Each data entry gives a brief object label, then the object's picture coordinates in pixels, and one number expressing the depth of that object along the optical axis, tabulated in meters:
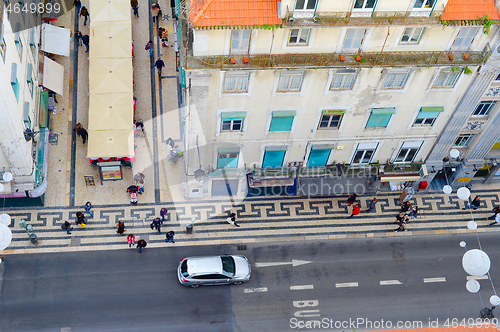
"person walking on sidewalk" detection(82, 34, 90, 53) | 48.16
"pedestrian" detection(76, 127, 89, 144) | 43.19
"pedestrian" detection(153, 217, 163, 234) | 39.72
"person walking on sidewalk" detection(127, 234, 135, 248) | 39.08
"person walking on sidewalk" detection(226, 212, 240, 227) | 40.97
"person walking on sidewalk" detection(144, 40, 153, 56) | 48.34
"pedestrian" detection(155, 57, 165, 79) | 47.50
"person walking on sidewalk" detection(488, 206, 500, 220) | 42.86
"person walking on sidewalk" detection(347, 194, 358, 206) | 42.38
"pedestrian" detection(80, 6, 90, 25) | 49.22
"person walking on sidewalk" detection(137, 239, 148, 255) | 38.78
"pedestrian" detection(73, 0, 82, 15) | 50.31
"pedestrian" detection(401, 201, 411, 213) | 42.70
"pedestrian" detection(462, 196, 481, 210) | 43.53
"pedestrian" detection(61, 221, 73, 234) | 38.94
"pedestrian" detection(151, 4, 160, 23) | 51.53
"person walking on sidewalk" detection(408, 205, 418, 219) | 42.50
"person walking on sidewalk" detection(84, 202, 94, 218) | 39.91
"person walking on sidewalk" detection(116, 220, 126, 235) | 39.25
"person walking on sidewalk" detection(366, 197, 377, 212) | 42.59
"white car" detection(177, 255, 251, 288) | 37.34
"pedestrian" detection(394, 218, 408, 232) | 42.09
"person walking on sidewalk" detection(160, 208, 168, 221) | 40.39
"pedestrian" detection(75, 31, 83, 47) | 49.21
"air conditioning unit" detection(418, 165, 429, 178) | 42.16
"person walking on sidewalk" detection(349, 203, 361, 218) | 41.84
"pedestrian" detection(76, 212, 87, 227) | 39.03
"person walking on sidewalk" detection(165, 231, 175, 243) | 39.38
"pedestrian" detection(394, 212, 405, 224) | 41.81
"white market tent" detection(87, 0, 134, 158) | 40.81
